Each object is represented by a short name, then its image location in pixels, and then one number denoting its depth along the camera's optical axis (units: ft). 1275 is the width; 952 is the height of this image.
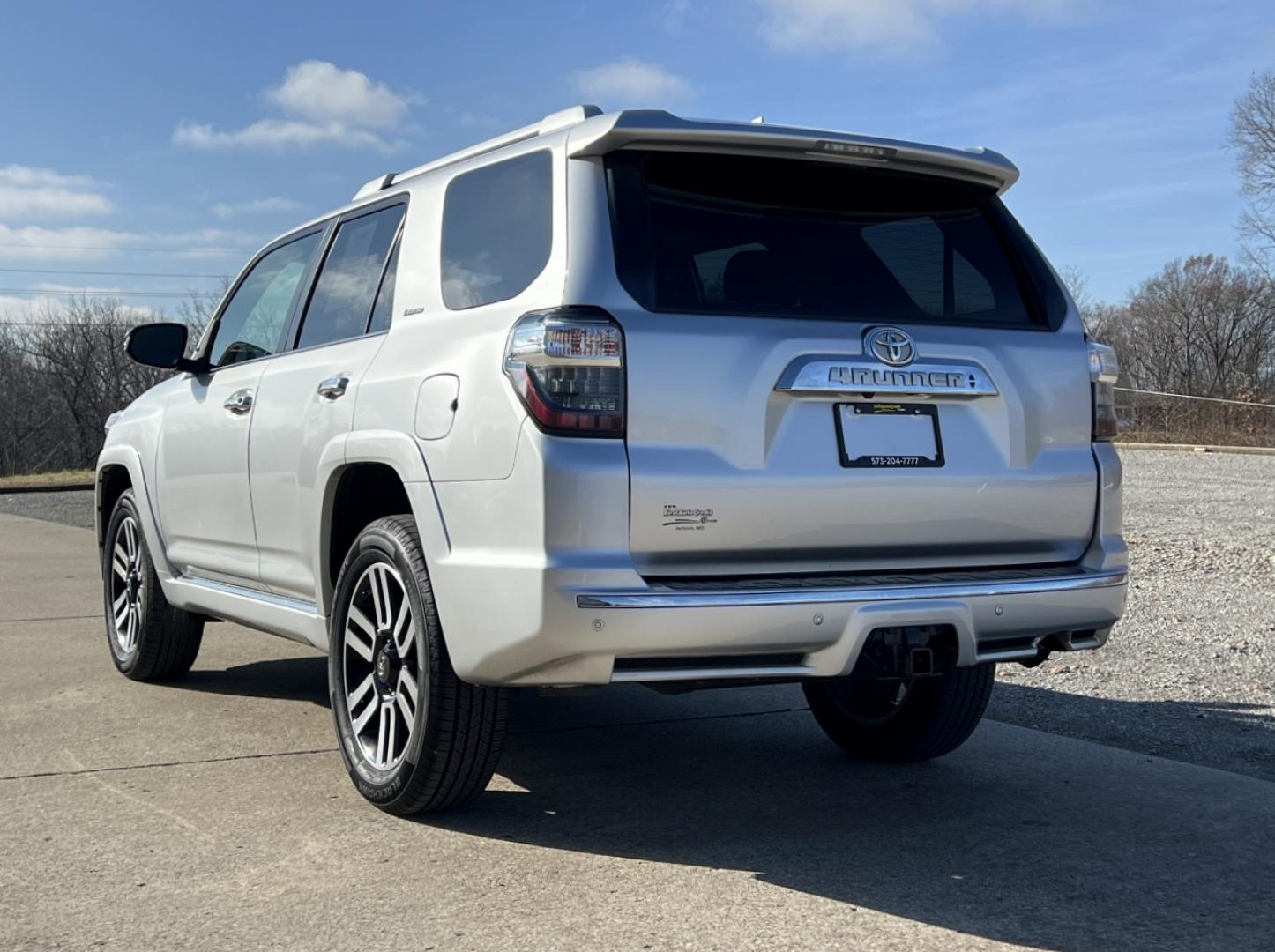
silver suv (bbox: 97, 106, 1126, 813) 11.69
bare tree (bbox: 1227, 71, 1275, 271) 136.46
